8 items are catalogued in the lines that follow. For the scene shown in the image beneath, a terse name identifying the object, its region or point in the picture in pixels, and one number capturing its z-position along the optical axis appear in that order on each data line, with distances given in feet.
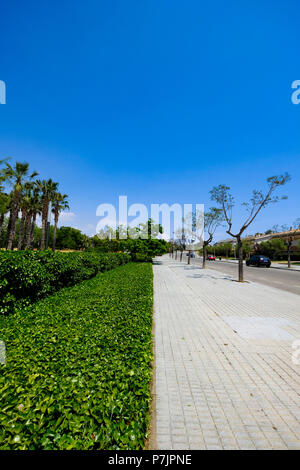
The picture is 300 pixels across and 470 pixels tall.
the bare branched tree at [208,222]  72.90
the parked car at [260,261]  85.81
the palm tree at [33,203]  94.17
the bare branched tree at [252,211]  43.47
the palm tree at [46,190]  88.65
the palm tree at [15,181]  73.90
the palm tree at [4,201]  92.81
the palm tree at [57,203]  107.08
